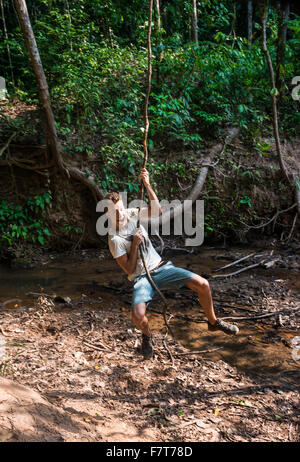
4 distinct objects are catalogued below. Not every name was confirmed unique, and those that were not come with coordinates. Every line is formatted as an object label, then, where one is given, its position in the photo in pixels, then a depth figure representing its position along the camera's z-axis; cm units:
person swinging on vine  308
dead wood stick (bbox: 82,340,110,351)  338
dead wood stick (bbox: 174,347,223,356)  332
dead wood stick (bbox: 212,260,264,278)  564
